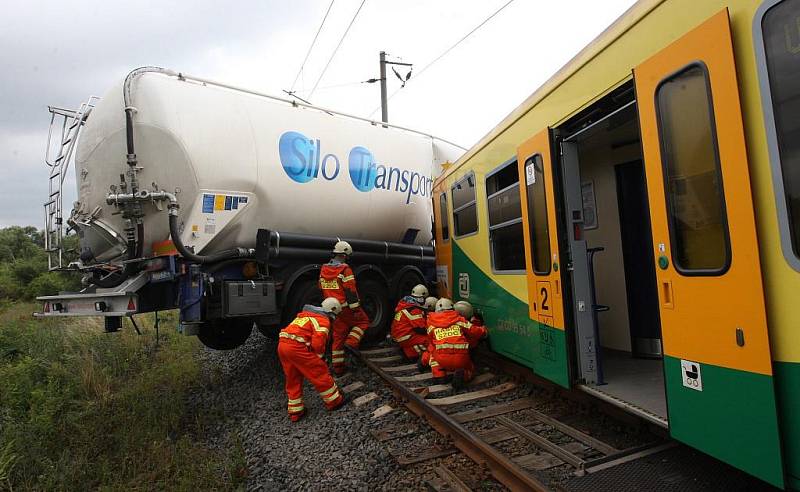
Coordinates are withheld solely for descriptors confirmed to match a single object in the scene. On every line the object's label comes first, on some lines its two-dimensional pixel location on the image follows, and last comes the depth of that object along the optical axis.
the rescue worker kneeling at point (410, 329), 6.52
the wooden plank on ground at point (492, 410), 4.21
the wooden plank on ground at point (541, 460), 3.23
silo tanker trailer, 5.46
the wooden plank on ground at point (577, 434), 3.37
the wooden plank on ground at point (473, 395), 4.69
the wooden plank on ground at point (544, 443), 3.22
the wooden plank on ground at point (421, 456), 3.56
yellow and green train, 1.95
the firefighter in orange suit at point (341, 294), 6.36
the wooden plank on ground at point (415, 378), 5.54
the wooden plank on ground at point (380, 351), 7.09
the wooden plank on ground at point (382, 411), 4.60
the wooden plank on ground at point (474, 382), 5.14
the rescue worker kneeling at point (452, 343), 5.27
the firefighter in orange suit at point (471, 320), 5.45
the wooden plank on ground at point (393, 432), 4.05
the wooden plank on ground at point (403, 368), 6.06
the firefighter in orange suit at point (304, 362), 4.96
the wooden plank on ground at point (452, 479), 3.10
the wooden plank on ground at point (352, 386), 5.50
